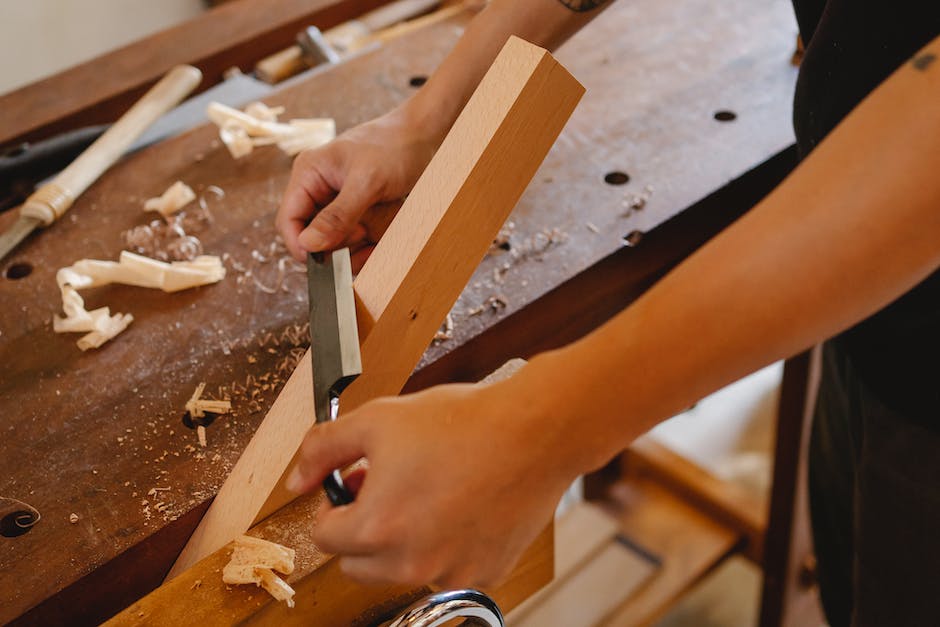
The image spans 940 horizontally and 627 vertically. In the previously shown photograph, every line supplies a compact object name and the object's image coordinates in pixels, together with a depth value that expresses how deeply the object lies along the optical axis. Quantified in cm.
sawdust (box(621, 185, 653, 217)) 90
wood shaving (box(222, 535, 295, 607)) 58
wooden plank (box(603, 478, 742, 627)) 157
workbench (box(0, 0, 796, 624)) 67
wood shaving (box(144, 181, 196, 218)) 100
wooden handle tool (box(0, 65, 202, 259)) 98
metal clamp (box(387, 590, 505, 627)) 54
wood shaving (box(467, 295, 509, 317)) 81
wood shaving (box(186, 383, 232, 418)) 75
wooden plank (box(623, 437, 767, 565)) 164
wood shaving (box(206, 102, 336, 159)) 108
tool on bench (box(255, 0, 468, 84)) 135
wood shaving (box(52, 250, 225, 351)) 85
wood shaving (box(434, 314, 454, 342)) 78
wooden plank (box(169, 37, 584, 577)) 63
